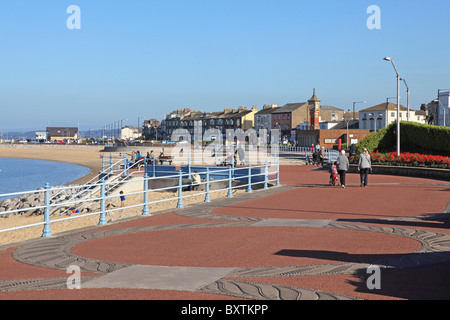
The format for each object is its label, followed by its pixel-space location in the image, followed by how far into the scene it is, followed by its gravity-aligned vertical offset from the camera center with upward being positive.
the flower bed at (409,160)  30.84 -1.25
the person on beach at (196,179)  28.02 -2.00
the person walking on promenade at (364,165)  23.27 -1.10
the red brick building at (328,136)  86.88 +0.70
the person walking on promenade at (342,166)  23.19 -1.13
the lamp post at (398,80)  31.31 +3.71
